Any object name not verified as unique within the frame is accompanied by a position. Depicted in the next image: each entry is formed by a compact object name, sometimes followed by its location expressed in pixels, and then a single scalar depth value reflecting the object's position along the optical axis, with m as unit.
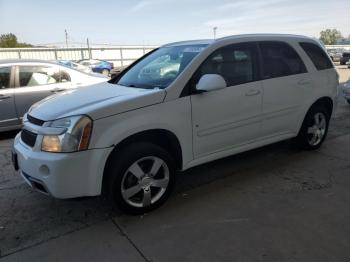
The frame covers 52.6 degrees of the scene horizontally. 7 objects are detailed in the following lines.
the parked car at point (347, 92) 9.30
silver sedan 6.52
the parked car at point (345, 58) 29.96
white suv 3.12
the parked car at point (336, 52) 38.72
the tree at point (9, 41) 63.03
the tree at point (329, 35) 107.50
